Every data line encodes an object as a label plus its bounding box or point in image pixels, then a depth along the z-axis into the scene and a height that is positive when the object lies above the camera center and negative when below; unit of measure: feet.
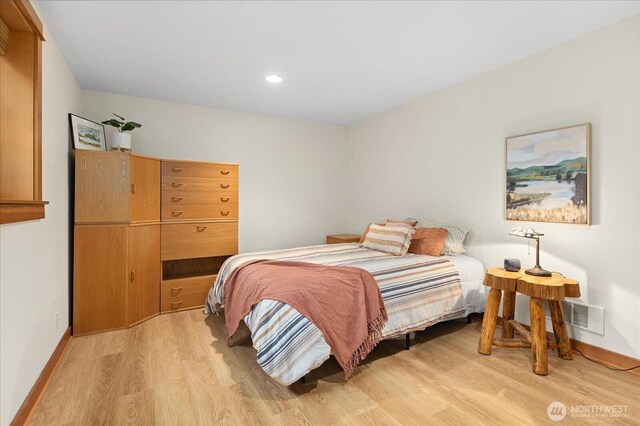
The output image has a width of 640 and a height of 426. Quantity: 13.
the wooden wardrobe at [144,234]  9.31 -0.76
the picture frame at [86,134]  9.38 +2.44
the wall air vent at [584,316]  7.68 -2.59
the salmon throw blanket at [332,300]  6.57 -1.96
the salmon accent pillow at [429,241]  10.44 -0.99
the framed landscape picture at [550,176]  7.93 +0.97
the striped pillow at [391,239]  10.63 -0.95
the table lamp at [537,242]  7.79 -0.76
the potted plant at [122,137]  10.36 +2.41
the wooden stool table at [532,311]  7.12 -2.47
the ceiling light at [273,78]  10.20 +4.34
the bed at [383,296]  6.21 -2.23
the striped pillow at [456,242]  10.50 -1.00
